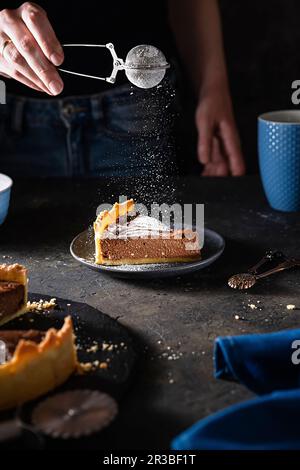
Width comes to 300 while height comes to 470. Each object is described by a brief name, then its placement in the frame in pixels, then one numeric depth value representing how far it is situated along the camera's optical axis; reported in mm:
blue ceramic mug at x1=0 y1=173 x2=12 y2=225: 1007
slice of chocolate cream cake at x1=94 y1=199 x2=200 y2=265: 934
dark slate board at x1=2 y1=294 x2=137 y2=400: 733
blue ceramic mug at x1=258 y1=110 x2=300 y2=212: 1039
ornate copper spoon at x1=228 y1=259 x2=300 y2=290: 890
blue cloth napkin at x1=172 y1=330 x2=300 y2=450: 651
